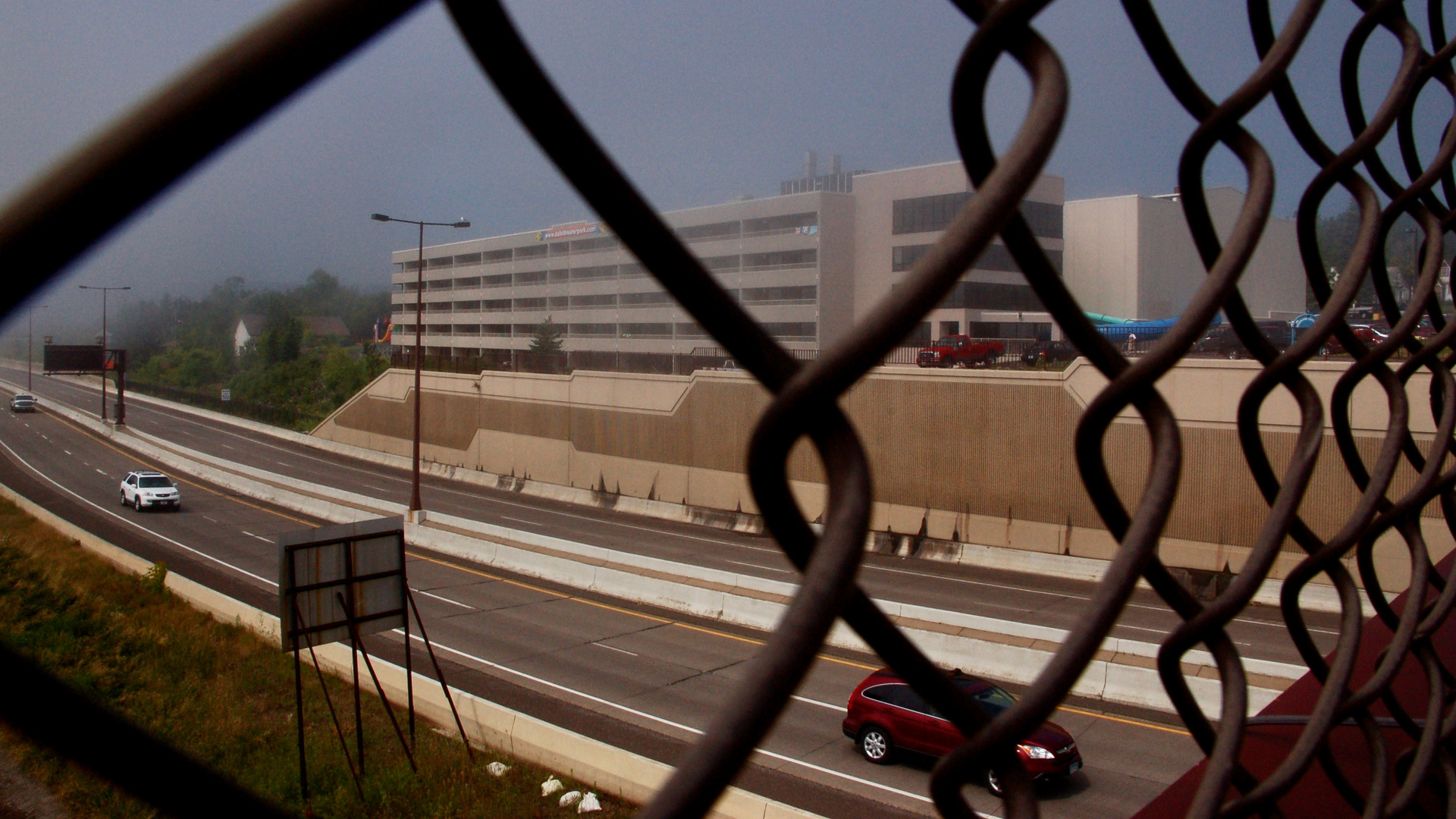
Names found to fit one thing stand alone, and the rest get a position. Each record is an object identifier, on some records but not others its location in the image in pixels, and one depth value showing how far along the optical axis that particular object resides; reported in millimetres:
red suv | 10070
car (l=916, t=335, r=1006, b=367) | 30234
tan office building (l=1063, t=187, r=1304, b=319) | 38406
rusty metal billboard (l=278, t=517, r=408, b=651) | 11883
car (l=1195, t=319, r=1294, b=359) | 21531
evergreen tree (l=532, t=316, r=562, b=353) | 51766
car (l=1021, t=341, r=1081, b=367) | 28047
